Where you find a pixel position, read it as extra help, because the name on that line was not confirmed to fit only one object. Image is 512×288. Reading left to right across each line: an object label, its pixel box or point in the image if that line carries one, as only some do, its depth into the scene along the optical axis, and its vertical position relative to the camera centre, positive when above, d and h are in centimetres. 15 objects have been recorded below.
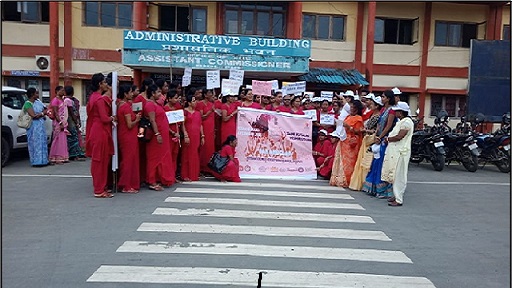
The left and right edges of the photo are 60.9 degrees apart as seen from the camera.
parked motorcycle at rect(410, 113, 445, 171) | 1102 -101
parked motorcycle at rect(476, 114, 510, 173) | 1126 -98
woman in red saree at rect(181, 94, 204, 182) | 820 -75
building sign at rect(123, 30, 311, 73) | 1436 +173
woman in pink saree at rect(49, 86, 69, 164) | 1023 -74
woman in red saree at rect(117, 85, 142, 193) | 702 -64
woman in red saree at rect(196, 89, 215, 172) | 867 -43
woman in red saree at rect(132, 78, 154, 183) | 740 -4
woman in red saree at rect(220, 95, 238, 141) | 898 -30
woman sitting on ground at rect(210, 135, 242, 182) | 841 -117
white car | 988 -61
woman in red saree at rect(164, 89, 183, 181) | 786 -47
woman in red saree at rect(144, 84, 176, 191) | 727 -78
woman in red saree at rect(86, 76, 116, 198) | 678 -61
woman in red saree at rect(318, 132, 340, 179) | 904 -118
